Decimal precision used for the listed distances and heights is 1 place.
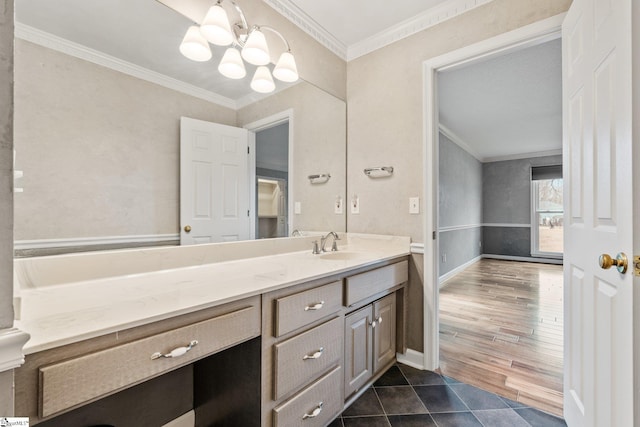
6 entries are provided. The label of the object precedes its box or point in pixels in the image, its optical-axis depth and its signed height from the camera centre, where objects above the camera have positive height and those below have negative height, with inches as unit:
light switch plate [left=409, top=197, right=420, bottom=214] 80.0 +2.7
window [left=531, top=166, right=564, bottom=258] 241.0 +2.3
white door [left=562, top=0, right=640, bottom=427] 35.7 +0.7
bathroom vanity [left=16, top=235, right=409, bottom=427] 27.4 -15.3
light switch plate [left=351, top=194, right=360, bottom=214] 93.0 +3.4
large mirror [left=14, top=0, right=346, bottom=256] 39.4 +15.6
